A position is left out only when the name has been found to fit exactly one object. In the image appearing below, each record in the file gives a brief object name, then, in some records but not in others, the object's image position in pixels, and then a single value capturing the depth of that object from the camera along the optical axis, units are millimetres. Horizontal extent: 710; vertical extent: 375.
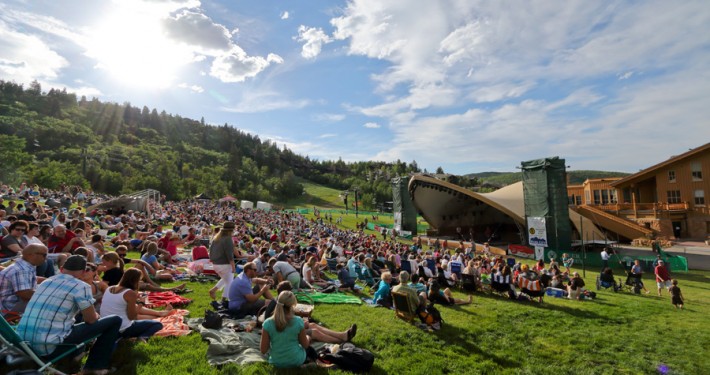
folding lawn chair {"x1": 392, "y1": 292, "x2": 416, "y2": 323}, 6793
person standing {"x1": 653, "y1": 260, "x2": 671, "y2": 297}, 12820
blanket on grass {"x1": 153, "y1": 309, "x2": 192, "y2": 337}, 5078
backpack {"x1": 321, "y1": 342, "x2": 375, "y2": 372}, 4559
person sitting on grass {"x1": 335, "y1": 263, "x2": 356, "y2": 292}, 9867
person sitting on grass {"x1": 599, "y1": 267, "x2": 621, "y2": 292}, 13391
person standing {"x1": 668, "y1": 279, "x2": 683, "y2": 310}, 10711
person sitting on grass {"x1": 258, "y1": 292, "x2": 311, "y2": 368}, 4270
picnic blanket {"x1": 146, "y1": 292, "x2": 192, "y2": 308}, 6545
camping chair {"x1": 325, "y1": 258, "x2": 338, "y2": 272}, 13096
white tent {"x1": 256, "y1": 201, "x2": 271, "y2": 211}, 60862
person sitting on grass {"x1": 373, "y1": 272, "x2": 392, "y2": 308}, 8086
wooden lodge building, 33219
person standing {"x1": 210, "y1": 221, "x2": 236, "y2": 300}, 6766
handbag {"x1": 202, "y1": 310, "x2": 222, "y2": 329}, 5398
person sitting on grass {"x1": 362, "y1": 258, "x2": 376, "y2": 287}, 10789
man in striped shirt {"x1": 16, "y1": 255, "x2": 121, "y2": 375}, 3453
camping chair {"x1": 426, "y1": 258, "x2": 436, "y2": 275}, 11906
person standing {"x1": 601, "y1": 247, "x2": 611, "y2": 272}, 19273
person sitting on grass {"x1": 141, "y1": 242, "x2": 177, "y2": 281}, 8422
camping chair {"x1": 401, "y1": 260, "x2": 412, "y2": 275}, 11820
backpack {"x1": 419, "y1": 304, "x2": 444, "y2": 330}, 6650
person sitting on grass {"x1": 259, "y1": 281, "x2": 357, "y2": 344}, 5078
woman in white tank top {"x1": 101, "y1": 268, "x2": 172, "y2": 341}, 4328
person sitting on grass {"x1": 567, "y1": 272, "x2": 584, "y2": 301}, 10859
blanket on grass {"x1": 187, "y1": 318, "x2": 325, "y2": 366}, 4504
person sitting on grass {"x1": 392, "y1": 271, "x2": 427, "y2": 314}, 6844
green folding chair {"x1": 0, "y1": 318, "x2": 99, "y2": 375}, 3250
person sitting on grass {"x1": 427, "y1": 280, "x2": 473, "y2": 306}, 8625
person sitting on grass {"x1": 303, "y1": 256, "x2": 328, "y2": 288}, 9648
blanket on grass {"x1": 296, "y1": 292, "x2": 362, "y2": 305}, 7786
